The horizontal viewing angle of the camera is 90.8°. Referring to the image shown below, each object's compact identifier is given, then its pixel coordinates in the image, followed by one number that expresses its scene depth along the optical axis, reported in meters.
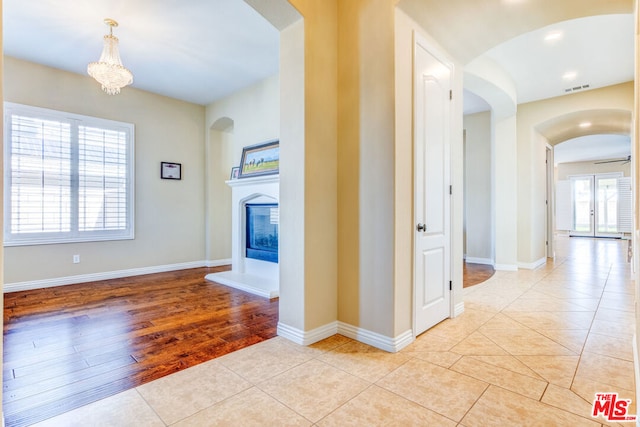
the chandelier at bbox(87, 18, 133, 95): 3.19
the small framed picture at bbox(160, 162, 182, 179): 5.25
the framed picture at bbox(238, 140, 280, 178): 4.44
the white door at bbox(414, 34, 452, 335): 2.51
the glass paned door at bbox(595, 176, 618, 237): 11.01
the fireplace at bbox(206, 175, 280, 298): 4.23
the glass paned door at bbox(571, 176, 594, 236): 11.51
